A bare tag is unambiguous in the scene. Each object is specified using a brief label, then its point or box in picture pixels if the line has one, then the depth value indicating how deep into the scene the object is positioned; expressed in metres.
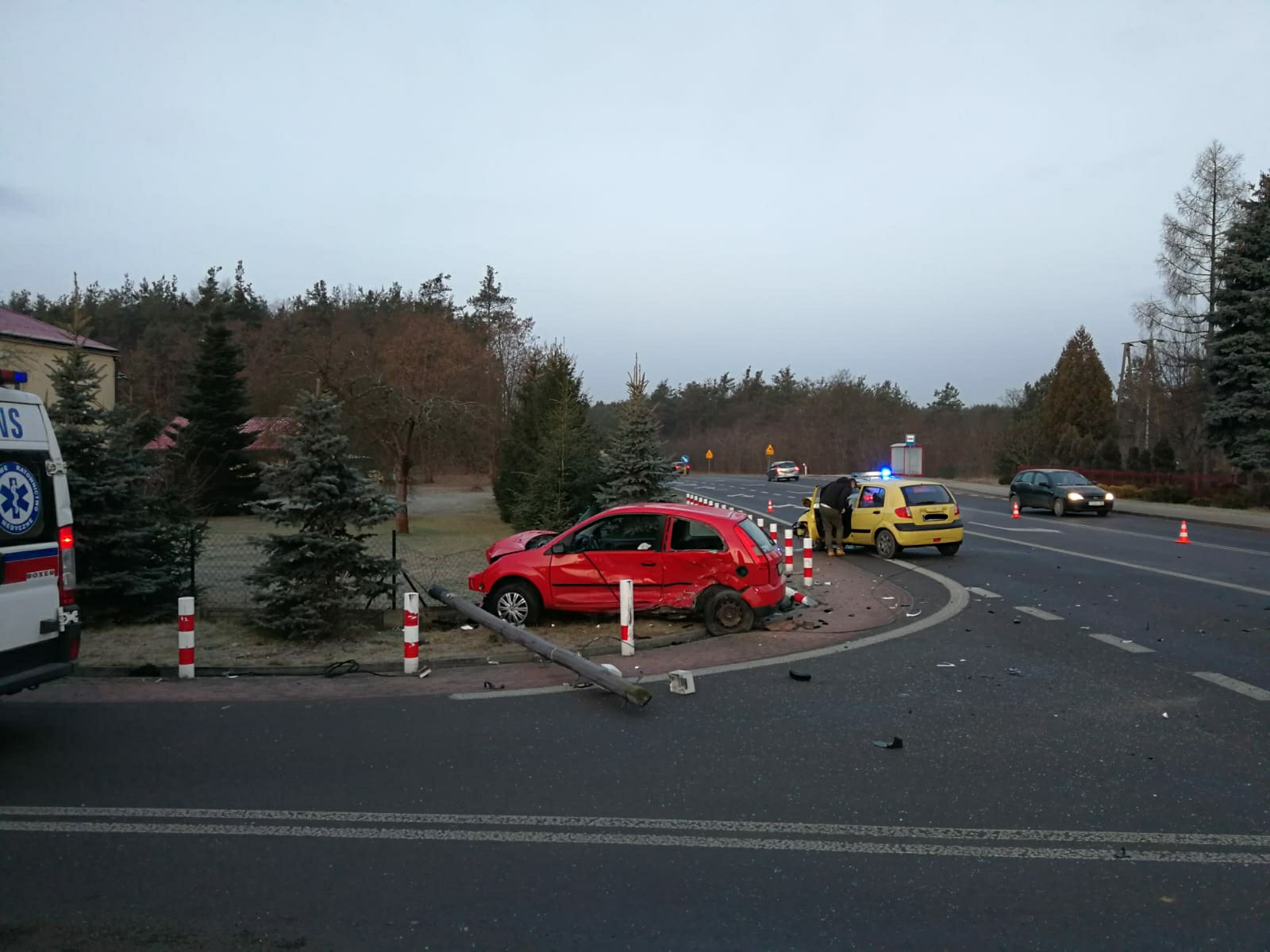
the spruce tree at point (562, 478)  21.12
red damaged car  10.94
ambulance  6.45
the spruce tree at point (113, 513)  11.66
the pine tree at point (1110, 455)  49.53
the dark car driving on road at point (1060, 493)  32.34
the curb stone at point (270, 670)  9.31
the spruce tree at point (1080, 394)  63.03
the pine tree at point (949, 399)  111.62
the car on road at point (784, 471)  63.50
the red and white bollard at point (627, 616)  9.86
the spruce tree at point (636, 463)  18.41
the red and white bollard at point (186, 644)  9.07
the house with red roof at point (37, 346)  29.36
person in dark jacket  19.95
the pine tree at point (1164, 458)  44.16
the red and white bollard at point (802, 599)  12.91
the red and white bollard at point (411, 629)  9.16
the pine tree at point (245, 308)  69.19
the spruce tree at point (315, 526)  10.73
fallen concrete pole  7.57
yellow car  18.92
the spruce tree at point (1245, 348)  37.00
